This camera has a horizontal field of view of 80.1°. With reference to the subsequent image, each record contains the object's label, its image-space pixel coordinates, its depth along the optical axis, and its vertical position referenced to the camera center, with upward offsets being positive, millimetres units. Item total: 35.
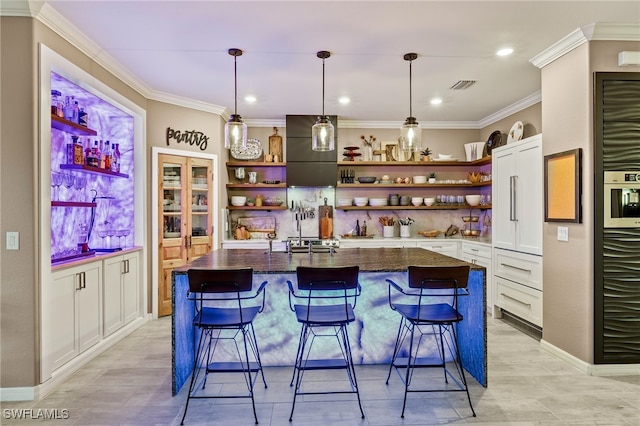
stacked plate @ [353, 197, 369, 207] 6078 +166
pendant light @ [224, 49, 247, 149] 3373 +713
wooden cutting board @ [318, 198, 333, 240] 6078 -153
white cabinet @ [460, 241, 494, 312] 4945 -625
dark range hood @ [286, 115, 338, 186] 5840 +811
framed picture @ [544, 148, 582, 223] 3230 +220
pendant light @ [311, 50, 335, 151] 3408 +682
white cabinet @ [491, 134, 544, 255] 3971 +175
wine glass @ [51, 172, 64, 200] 3526 +289
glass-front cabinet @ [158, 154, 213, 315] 4867 -17
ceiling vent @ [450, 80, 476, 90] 4359 +1487
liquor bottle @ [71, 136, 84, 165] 3520 +547
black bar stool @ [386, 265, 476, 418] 2512 -741
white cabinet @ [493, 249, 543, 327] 3923 -817
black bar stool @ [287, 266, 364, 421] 2490 -728
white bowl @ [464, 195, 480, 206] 6047 +178
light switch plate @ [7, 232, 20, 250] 2736 -208
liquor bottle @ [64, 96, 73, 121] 3388 +931
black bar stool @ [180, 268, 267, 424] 2453 -756
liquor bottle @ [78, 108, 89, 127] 3551 +894
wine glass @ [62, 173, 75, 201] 3661 +309
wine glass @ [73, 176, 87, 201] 3854 +292
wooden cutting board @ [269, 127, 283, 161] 6086 +1066
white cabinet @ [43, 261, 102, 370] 2953 -862
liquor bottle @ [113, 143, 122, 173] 4325 +637
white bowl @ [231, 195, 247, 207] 5910 +166
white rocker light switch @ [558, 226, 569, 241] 3384 -200
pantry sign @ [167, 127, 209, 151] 4934 +1001
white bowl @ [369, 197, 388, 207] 6164 +167
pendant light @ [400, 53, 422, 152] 3352 +673
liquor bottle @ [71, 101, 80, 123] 3479 +911
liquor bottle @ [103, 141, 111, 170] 4008 +584
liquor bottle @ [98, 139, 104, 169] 3922 +604
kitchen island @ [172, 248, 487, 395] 2902 -845
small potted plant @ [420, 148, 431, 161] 6293 +932
